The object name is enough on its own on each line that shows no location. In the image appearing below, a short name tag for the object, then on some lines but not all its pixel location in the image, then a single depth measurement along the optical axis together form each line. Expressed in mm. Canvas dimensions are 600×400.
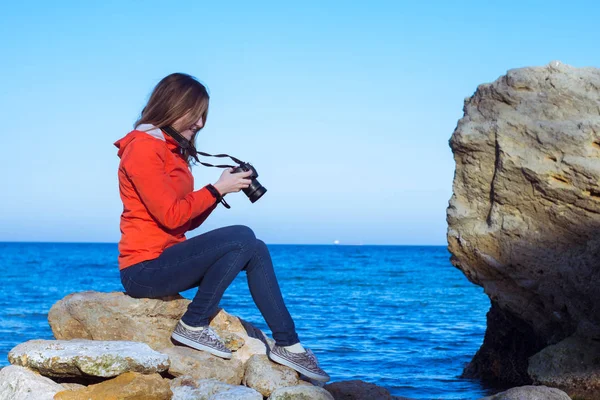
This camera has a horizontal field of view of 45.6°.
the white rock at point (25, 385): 5078
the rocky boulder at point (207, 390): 5004
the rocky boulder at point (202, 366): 5445
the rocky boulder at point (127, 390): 4992
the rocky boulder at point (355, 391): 6258
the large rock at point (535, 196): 6816
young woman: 5383
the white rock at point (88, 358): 5109
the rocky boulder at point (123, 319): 5754
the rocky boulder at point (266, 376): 5426
